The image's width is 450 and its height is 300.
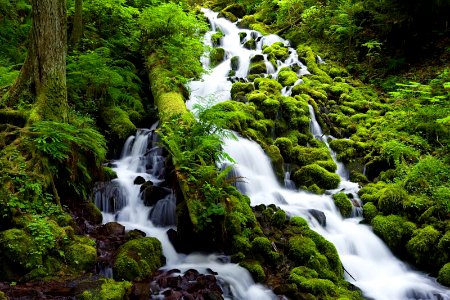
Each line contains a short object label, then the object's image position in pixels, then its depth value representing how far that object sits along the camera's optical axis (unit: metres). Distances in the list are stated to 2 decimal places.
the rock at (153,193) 7.12
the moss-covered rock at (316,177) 9.20
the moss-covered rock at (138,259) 5.15
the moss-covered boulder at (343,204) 8.32
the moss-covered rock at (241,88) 12.05
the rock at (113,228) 6.09
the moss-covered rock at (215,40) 16.62
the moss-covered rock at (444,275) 6.52
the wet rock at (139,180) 7.55
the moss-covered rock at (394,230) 7.54
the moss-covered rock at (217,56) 14.91
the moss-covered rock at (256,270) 5.69
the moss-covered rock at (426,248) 6.97
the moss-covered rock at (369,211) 8.15
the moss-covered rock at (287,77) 13.07
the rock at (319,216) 7.79
